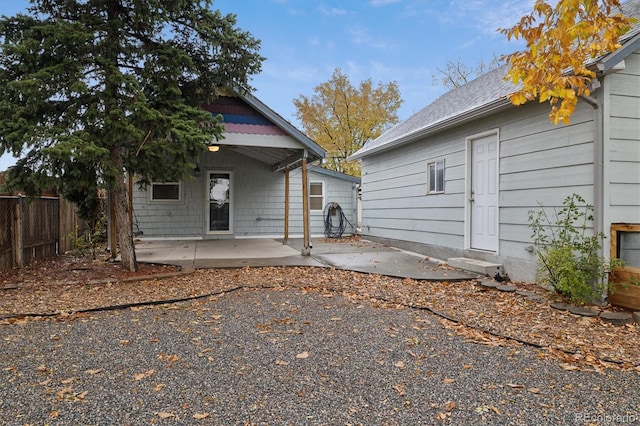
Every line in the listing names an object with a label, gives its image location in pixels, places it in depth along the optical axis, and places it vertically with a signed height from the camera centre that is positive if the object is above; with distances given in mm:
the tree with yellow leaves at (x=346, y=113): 23781 +5687
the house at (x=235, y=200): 11844 +181
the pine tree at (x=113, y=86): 5266 +1741
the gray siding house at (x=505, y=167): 4754 +622
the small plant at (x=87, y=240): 7793 -753
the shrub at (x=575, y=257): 4613 -625
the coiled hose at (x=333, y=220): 13430 -499
